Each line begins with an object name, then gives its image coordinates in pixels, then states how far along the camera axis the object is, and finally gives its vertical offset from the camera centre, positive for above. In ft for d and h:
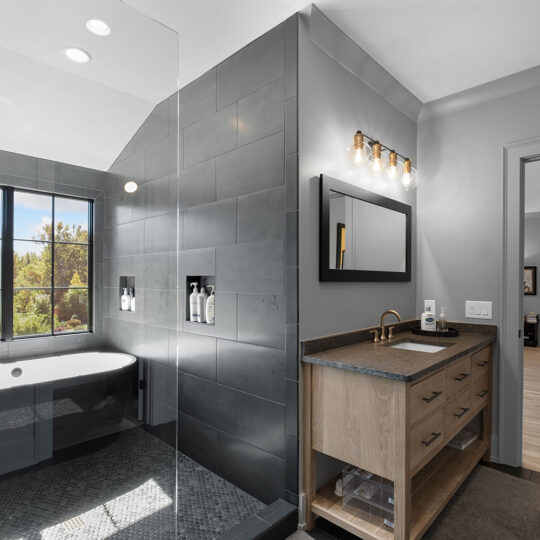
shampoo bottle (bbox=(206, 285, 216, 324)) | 7.57 -0.78
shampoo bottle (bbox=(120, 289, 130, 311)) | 5.13 -0.44
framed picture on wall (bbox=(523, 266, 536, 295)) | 23.98 -0.53
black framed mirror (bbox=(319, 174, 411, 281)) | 6.48 +0.73
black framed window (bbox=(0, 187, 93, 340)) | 4.02 +0.07
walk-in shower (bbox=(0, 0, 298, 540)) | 4.09 -0.18
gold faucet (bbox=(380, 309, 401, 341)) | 7.41 -1.20
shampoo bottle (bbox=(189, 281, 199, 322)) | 7.88 -0.72
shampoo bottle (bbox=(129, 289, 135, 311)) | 5.30 -0.43
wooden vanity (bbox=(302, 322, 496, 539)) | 5.03 -2.24
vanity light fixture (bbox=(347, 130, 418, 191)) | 7.00 +2.30
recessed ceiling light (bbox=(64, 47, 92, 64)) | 4.53 +2.68
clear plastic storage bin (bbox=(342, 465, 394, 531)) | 5.52 -3.52
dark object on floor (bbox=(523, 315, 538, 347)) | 22.63 -3.88
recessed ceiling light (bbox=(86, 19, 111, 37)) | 4.62 +3.10
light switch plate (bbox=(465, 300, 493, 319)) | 8.30 -0.86
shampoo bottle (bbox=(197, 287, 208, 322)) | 7.81 -0.73
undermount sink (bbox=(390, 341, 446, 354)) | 7.39 -1.53
